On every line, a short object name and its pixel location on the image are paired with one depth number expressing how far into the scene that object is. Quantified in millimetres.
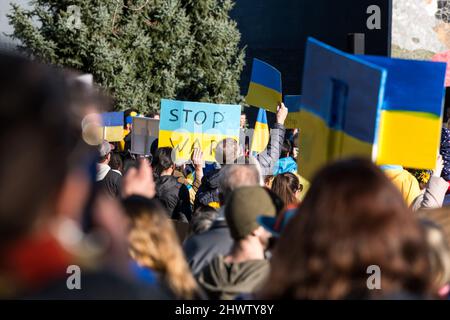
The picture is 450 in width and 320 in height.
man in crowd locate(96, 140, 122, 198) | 15758
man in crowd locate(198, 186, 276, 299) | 7102
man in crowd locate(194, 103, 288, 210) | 14711
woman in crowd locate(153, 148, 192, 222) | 15266
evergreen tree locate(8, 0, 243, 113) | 35219
